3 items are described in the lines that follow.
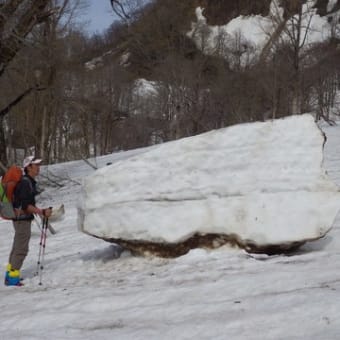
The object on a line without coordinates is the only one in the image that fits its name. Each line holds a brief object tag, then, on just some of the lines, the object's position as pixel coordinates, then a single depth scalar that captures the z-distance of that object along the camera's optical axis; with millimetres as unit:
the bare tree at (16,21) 14203
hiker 6914
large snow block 6535
